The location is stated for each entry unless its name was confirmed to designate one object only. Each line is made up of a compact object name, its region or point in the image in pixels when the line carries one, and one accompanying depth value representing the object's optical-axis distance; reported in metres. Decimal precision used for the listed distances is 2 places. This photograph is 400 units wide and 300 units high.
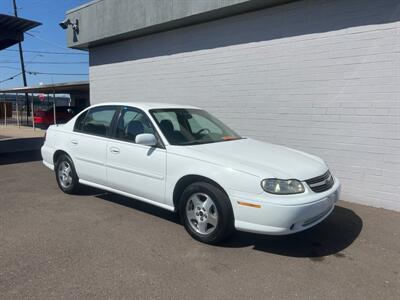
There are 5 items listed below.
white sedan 3.62
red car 23.39
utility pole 32.27
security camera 11.54
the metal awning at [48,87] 17.16
